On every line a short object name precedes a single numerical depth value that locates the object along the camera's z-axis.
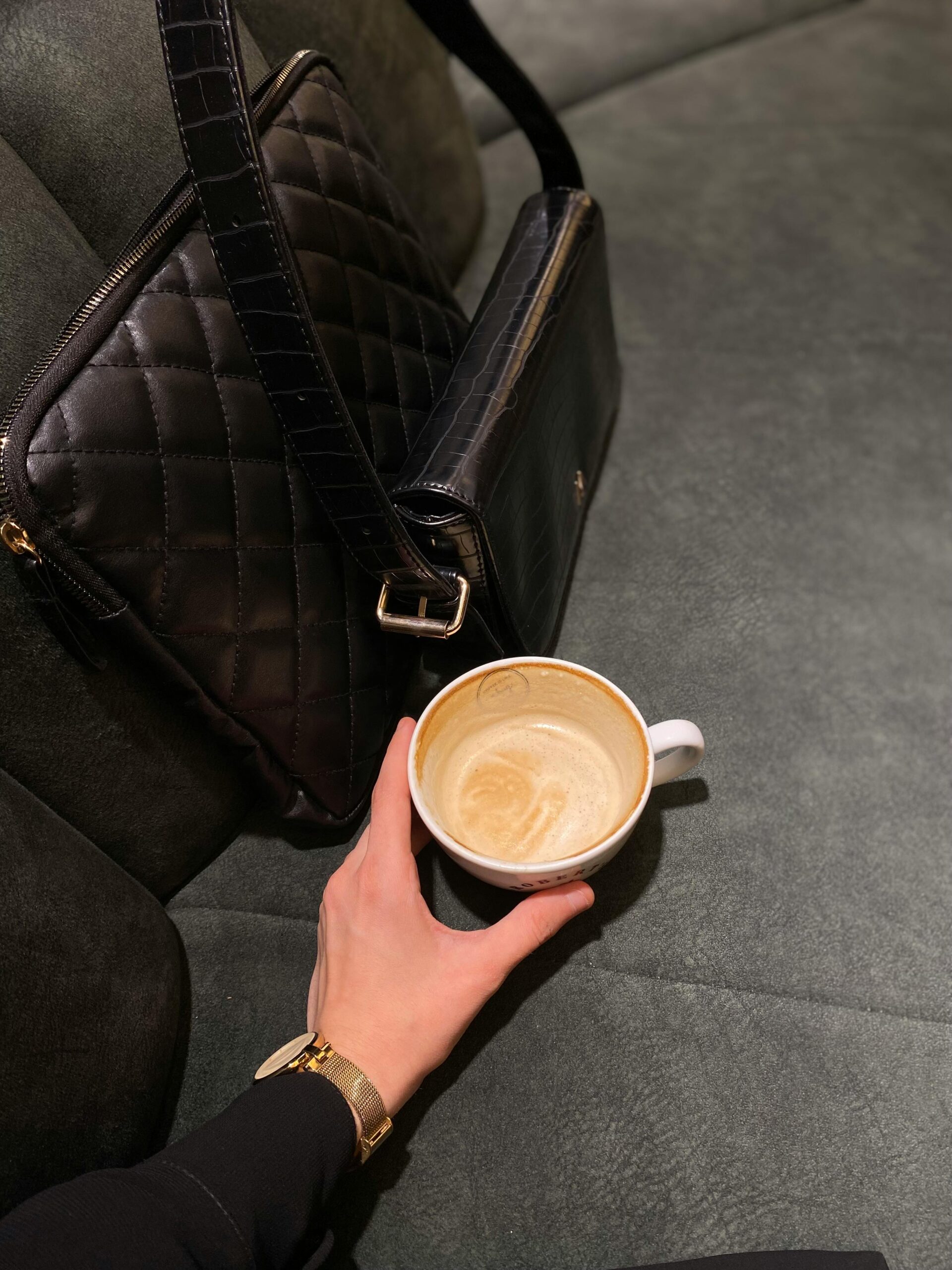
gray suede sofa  0.48
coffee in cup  0.52
